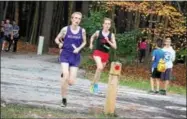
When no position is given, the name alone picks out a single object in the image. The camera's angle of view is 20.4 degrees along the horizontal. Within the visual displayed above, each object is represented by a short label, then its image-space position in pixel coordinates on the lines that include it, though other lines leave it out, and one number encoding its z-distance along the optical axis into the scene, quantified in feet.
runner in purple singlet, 32.53
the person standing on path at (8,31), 95.09
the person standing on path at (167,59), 52.26
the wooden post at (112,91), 32.27
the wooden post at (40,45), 105.09
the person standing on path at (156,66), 52.62
